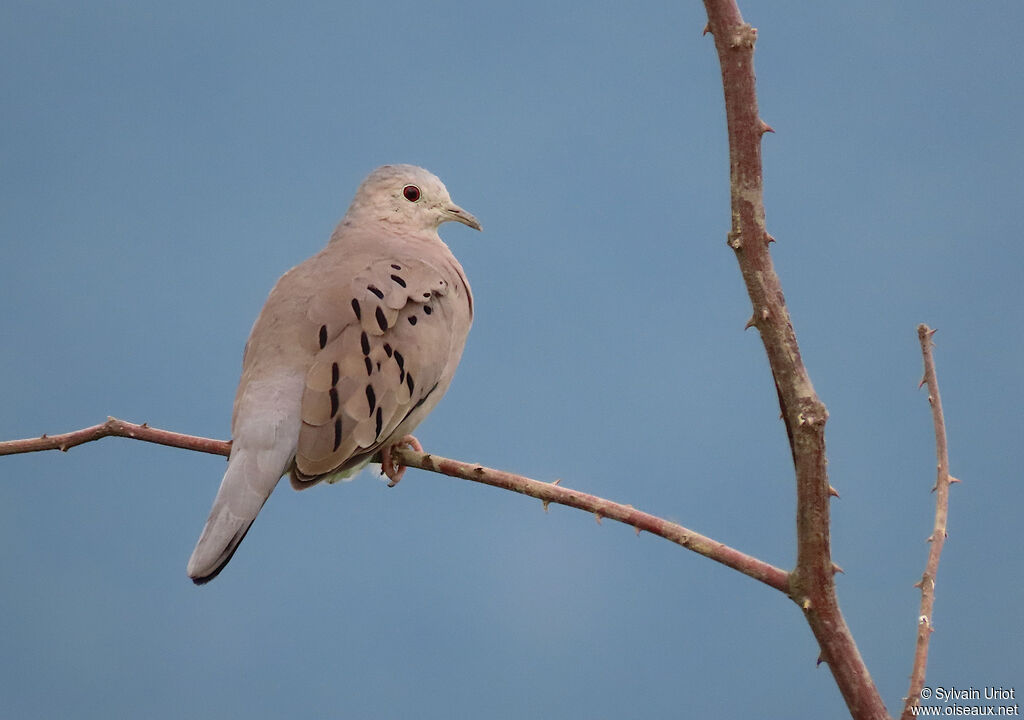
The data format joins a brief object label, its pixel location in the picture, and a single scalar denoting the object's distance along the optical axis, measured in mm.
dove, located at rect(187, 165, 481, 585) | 5594
